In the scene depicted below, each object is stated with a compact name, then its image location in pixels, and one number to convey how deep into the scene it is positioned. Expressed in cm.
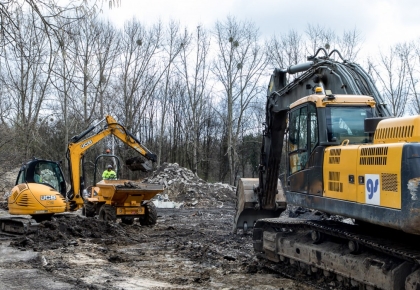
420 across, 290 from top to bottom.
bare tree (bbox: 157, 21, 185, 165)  3769
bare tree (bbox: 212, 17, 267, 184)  3806
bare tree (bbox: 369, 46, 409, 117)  3709
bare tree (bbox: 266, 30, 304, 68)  3897
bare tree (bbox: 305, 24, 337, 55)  3722
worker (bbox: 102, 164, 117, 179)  1800
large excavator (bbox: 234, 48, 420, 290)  581
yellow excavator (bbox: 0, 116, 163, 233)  1345
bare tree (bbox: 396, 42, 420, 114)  3604
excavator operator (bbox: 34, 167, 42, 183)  1429
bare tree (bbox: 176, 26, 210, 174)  3866
